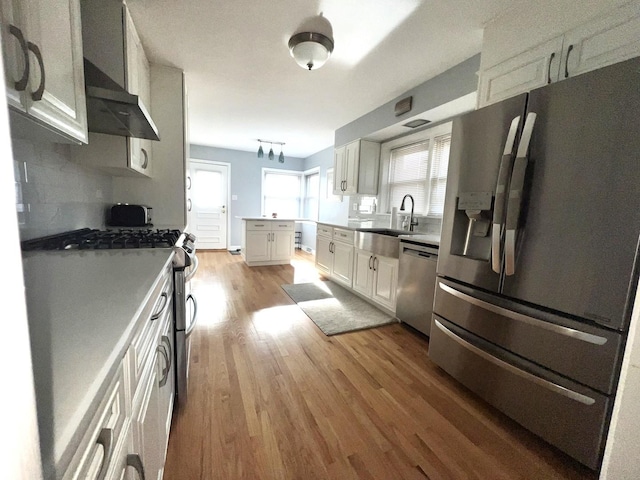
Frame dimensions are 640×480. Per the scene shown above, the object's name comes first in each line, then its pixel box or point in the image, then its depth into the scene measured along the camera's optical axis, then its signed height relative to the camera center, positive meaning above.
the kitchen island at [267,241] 4.66 -0.60
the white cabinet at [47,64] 0.73 +0.42
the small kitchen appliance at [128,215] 2.20 -0.12
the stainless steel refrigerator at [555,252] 1.05 -0.13
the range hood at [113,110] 1.22 +0.46
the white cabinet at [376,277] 2.66 -0.70
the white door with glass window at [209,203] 5.86 +0.04
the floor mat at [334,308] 2.52 -1.05
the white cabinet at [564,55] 1.22 +0.88
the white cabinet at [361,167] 3.71 +0.64
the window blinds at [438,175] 2.92 +0.46
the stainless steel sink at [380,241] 2.61 -0.30
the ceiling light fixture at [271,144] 4.65 +1.29
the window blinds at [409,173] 3.18 +0.53
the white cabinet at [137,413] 0.43 -0.48
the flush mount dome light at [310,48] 1.89 +1.16
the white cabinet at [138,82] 1.81 +0.90
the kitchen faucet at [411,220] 3.04 -0.06
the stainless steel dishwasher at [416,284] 2.16 -0.59
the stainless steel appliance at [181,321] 1.38 -0.62
